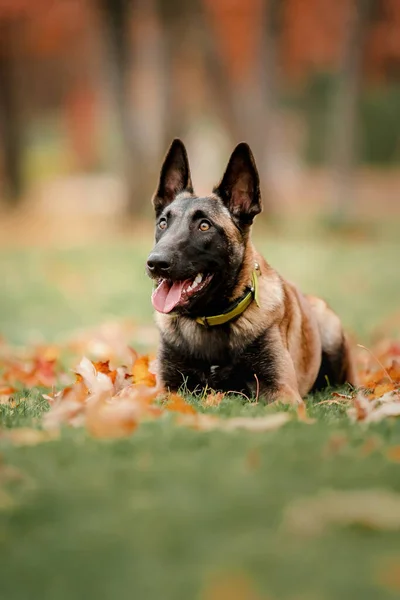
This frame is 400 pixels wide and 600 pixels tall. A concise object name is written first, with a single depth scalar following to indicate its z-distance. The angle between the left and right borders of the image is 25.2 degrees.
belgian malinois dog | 5.11
